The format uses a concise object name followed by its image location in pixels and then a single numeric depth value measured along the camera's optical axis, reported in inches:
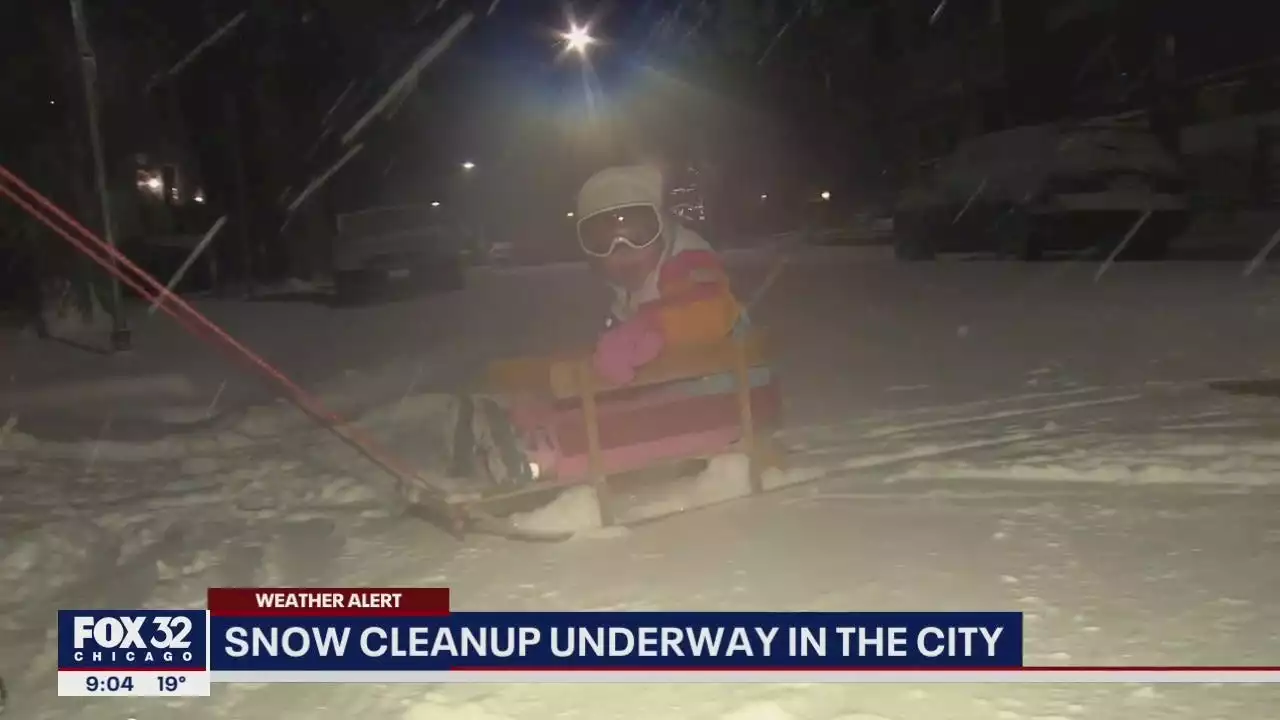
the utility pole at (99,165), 451.8
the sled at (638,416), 199.2
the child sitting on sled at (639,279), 211.0
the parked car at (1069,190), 602.2
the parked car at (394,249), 764.0
